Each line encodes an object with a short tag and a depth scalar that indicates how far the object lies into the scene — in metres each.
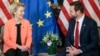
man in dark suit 4.46
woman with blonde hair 4.49
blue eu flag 5.37
